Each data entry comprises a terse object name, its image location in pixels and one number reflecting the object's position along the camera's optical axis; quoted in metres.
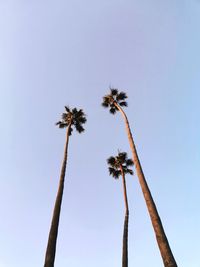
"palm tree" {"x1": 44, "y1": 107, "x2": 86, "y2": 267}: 10.26
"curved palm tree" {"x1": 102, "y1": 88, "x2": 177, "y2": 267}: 7.71
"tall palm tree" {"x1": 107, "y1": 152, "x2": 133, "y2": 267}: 28.14
